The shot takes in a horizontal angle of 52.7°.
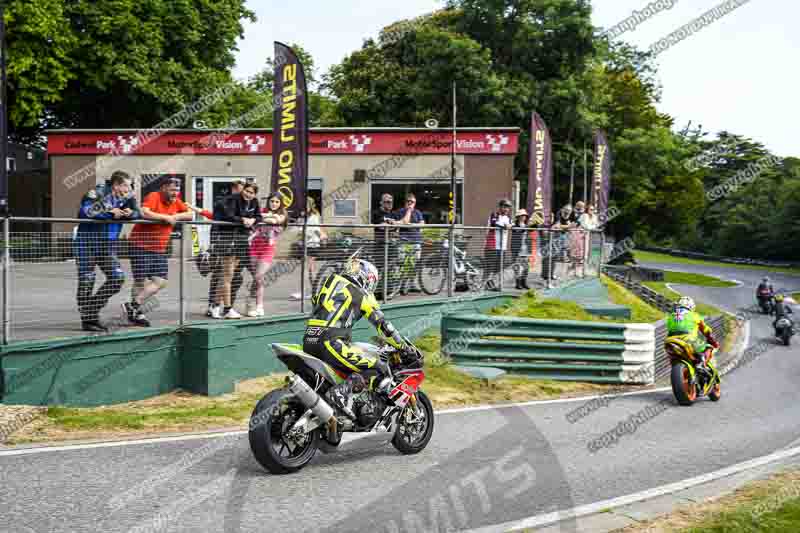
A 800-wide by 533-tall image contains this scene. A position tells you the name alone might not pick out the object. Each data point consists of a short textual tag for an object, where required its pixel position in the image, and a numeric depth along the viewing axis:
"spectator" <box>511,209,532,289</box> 16.34
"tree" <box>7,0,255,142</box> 28.11
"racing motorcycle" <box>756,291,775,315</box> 35.72
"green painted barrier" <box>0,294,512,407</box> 7.86
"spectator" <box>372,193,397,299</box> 12.57
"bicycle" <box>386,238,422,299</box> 13.13
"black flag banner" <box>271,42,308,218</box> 11.88
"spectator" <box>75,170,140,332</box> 8.39
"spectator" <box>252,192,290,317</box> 10.33
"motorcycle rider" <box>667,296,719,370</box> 11.91
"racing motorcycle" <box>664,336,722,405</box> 11.38
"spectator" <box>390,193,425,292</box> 13.20
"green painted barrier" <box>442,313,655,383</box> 12.42
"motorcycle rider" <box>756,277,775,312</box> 35.88
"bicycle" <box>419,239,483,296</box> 14.01
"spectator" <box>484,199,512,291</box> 15.45
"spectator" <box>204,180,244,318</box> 9.88
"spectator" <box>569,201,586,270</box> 19.93
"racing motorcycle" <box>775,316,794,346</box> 25.06
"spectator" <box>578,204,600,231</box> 21.39
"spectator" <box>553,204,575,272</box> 18.44
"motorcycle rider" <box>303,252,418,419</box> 6.93
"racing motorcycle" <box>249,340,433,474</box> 6.34
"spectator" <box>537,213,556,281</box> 17.62
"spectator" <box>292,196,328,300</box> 11.34
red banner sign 25.80
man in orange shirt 8.96
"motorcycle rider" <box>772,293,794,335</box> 26.07
